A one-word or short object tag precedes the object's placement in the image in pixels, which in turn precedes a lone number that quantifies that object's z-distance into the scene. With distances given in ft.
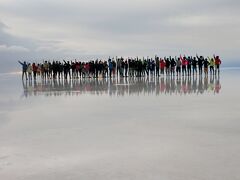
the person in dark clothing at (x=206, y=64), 109.17
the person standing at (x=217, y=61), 105.63
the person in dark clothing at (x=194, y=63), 107.77
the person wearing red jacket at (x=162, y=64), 106.42
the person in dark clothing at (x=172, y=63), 107.72
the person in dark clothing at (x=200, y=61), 107.71
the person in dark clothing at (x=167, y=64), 108.06
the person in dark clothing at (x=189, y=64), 106.80
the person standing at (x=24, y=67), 115.53
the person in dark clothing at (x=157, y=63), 107.91
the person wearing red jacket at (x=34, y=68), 114.36
